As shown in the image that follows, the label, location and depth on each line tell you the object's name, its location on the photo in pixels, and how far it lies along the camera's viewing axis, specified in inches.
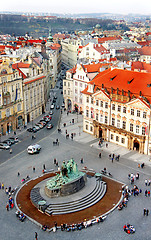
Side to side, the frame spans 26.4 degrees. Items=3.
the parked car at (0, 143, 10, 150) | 2846.7
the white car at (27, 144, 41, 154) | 2714.1
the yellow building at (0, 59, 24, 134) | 3126.7
